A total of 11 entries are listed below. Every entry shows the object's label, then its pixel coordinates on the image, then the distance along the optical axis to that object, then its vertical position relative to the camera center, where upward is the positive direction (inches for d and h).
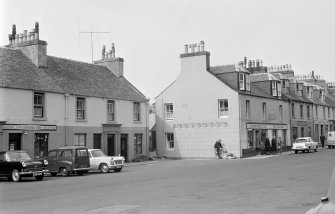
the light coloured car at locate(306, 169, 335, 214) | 169.9 -26.9
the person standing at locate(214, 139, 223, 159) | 1604.0 -41.8
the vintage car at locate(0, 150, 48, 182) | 891.4 -57.3
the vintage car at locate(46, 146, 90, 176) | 1023.0 -53.2
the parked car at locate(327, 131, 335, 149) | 2092.4 -20.3
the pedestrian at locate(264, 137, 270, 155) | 1697.6 -36.5
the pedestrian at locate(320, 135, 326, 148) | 2170.0 -27.8
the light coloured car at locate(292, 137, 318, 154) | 1721.2 -38.3
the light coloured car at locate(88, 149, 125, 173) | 1084.8 -60.5
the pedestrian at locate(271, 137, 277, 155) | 1710.1 -40.8
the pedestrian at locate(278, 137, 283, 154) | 1906.7 -33.4
